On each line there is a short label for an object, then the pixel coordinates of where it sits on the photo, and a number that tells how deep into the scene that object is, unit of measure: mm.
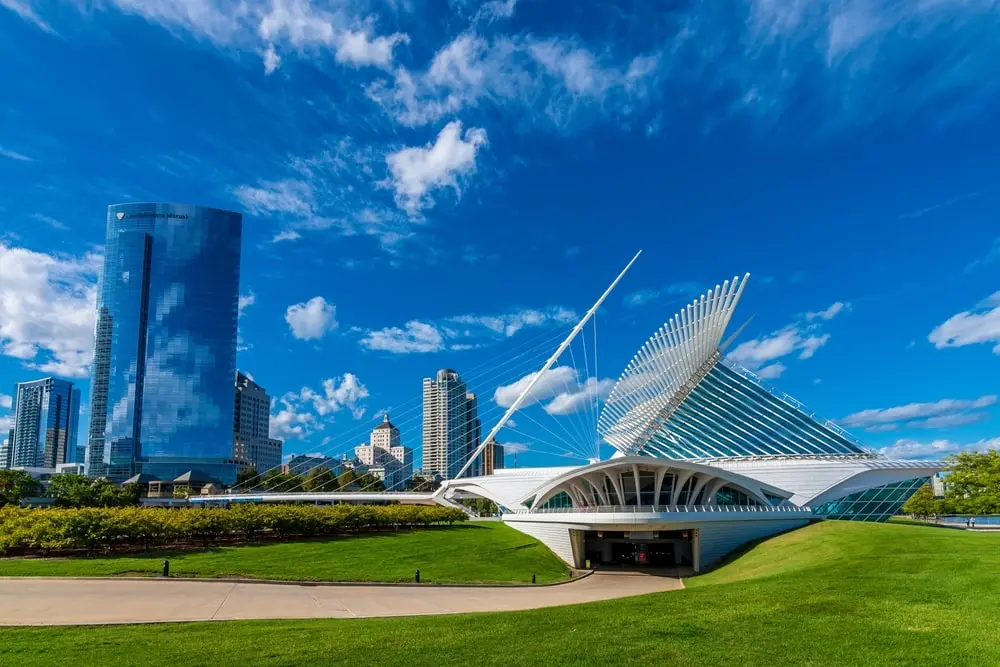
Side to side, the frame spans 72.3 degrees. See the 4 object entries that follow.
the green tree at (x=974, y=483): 52438
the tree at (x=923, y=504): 76312
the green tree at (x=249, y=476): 147762
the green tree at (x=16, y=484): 60606
